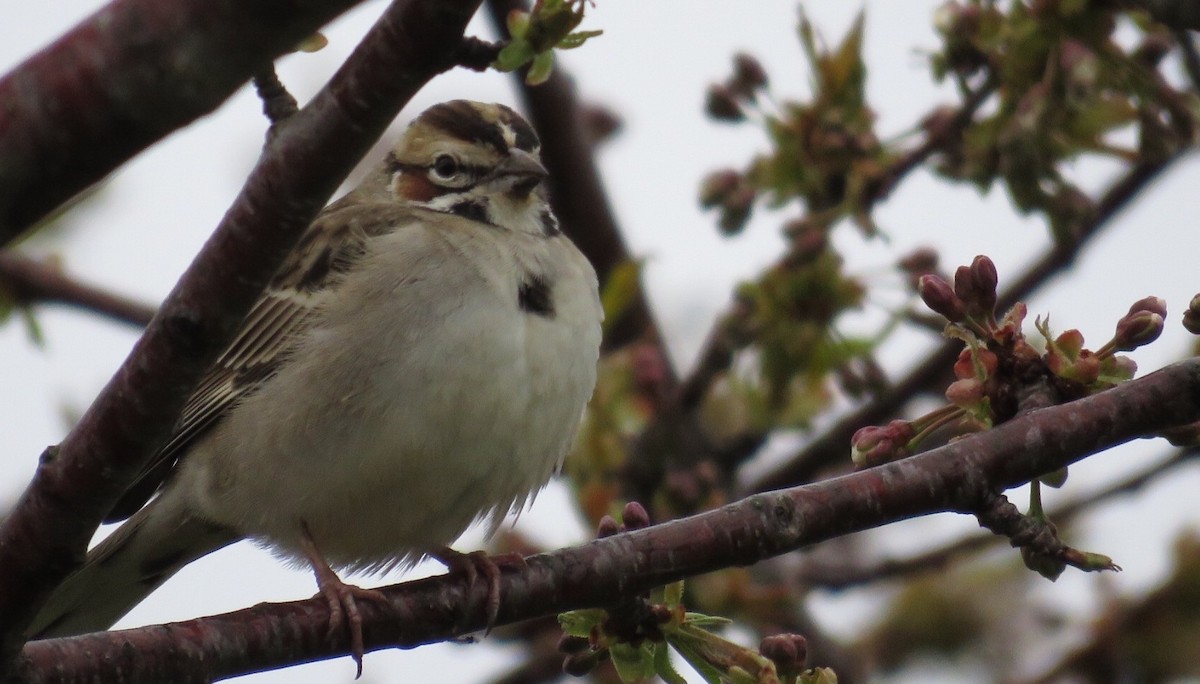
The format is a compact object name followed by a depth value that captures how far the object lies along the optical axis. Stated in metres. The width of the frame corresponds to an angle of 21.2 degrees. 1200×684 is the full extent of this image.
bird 10.25
